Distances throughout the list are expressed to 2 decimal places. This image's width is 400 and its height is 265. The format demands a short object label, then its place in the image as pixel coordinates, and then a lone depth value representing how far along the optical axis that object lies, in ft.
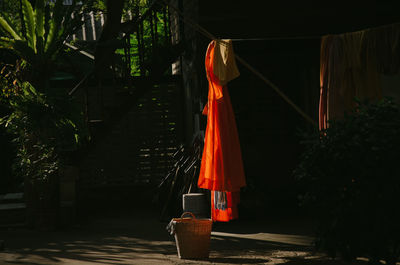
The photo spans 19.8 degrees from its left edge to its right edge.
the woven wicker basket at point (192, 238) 40.92
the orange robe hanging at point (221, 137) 43.74
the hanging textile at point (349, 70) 43.97
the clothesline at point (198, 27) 42.65
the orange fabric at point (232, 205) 45.60
